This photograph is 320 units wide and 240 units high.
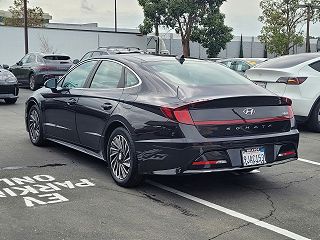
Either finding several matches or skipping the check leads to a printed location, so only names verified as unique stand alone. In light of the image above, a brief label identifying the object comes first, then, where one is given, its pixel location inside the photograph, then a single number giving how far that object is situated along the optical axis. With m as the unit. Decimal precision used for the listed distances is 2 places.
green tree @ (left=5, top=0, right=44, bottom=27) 48.67
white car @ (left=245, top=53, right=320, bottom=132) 9.69
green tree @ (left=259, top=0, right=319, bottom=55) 41.59
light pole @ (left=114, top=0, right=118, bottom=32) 57.94
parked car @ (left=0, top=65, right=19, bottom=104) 14.28
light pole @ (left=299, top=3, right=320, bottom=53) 37.07
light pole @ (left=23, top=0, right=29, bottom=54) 31.96
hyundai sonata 5.18
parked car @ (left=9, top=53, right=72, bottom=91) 19.47
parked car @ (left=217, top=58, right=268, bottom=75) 19.23
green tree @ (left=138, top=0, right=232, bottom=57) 39.88
